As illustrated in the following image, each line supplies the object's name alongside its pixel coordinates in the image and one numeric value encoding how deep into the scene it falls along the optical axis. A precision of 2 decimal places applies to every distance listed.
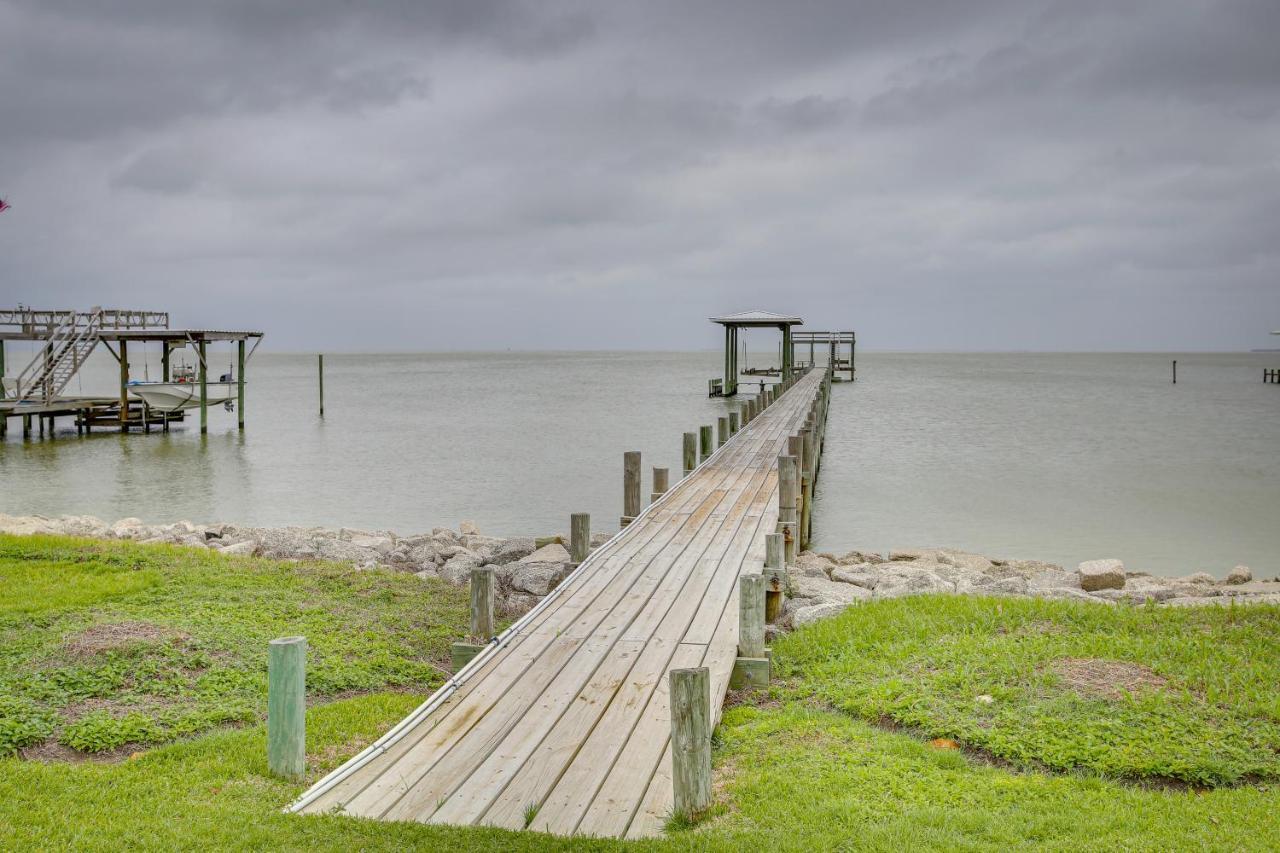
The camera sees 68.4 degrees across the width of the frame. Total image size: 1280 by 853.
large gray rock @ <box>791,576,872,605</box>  10.44
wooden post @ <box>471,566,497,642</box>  7.25
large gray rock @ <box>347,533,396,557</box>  14.42
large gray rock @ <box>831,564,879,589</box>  12.34
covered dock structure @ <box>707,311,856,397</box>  43.97
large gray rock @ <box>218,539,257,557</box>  13.40
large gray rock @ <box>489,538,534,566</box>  13.88
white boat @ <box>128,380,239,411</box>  38.41
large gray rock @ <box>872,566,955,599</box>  10.67
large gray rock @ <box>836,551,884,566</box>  15.73
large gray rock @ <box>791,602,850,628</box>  9.06
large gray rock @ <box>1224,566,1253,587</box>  14.35
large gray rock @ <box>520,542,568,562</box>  12.84
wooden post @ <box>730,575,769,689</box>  7.02
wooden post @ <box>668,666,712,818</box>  4.82
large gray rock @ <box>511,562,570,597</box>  11.32
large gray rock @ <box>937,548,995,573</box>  15.35
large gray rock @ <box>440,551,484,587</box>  12.36
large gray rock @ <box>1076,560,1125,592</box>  12.44
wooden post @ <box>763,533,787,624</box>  8.70
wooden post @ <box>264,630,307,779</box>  5.34
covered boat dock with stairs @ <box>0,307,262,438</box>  35.53
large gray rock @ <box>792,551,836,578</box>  13.41
